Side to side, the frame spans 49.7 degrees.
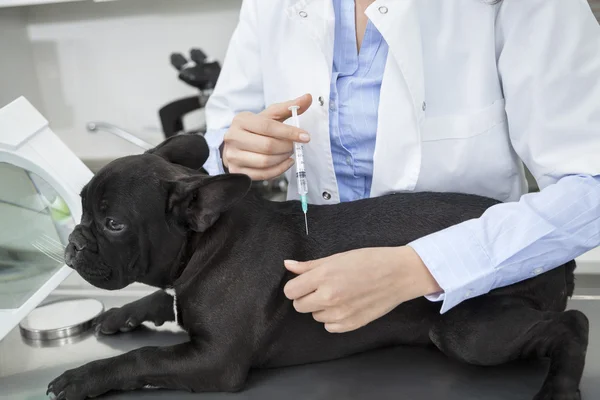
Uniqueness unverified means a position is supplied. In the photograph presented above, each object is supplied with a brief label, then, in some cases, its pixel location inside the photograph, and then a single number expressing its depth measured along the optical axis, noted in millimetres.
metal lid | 1030
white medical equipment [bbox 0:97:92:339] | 995
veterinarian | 808
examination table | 800
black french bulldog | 827
